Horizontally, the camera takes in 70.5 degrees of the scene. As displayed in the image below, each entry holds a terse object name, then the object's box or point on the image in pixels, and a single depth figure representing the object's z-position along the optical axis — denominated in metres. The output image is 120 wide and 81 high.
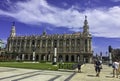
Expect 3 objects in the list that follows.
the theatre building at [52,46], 53.84
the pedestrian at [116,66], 8.44
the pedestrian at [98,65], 9.04
